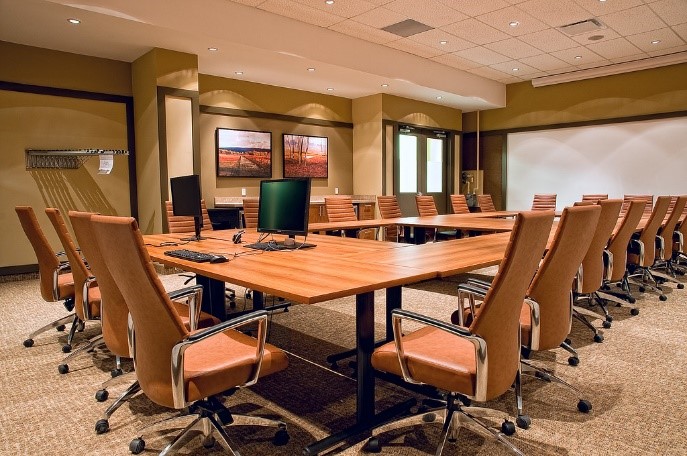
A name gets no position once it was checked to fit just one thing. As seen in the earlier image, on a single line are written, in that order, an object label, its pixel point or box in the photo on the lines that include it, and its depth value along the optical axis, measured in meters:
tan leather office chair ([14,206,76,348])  3.29
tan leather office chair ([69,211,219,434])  2.19
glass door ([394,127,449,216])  10.33
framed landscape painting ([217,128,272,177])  8.09
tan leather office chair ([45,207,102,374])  2.89
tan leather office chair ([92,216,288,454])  1.63
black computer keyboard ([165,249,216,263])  2.74
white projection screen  8.88
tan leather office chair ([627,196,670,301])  4.66
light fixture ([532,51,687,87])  8.55
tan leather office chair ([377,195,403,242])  7.16
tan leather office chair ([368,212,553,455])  1.66
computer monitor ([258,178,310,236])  3.09
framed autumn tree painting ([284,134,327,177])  9.01
